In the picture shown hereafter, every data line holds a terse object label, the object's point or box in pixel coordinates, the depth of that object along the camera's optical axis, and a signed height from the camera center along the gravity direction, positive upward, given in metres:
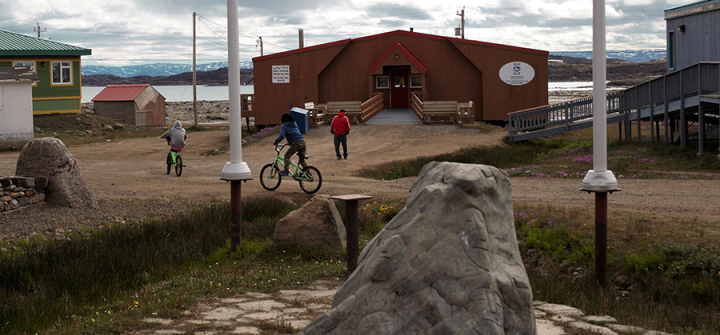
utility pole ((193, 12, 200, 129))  39.66 +6.23
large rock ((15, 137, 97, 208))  11.98 -0.37
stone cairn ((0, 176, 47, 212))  11.48 -0.78
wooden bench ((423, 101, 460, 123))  29.66 +1.73
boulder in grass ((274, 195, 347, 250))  8.54 -1.13
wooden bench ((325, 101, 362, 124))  29.92 +1.87
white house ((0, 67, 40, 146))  25.66 +1.93
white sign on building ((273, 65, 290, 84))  32.94 +4.06
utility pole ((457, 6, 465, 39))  58.41 +11.90
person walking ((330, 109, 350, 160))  20.36 +0.60
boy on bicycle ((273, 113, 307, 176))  14.16 +0.20
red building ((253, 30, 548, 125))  31.28 +3.85
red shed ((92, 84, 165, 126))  40.94 +3.13
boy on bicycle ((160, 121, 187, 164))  17.19 +0.35
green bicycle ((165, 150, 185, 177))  17.45 -0.34
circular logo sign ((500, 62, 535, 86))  31.16 +3.65
